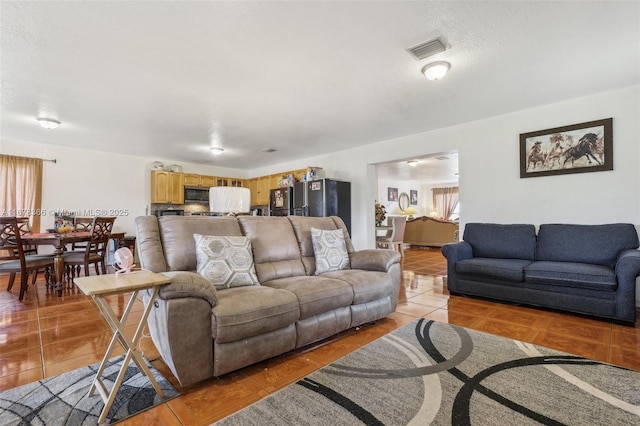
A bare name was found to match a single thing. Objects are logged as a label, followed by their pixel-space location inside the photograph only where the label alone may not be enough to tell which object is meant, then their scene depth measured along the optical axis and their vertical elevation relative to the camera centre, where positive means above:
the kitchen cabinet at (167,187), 6.53 +0.70
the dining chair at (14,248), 3.35 -0.38
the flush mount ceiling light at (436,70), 2.63 +1.35
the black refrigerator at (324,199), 5.61 +0.39
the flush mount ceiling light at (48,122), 4.01 +1.32
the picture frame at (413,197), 11.99 +0.89
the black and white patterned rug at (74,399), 1.44 -0.97
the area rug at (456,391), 1.44 -0.96
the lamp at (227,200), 2.72 +0.17
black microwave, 6.98 +0.57
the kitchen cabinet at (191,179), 6.98 +0.93
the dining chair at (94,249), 3.87 -0.43
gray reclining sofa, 1.65 -0.52
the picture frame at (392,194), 10.88 +0.92
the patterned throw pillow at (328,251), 2.85 -0.32
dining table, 3.66 -0.30
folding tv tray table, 1.38 -0.41
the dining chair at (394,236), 6.79 -0.41
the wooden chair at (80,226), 4.83 -0.13
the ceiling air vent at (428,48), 2.33 +1.38
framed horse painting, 3.34 +0.84
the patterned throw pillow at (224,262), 2.12 -0.32
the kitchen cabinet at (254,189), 7.97 +0.79
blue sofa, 2.68 -0.49
